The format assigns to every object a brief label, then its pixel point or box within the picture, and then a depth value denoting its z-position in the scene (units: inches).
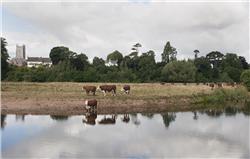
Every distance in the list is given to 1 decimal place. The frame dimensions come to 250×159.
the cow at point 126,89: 1614.7
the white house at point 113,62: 3937.0
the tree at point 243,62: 4199.6
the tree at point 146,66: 3271.2
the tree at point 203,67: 3705.7
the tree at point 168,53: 4024.6
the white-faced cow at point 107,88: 1520.7
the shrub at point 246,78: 2192.4
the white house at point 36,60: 6195.9
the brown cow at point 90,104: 1197.7
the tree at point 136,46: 4233.8
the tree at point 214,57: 4382.4
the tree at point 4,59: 2467.4
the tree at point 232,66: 3625.2
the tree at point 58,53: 3831.2
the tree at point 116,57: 3918.6
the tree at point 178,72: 3284.9
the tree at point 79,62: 3486.7
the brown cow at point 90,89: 1475.4
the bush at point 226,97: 1766.5
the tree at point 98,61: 3828.7
